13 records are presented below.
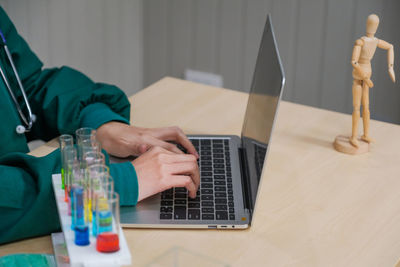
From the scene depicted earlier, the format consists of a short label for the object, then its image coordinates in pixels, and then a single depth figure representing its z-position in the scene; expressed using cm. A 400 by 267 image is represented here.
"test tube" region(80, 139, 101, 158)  153
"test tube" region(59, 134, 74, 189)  151
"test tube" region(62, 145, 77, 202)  147
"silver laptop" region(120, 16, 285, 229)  162
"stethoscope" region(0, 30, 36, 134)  188
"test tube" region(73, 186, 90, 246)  138
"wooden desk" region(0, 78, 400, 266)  157
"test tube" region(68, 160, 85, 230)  140
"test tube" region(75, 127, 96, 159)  155
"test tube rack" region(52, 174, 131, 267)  134
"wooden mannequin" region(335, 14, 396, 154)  185
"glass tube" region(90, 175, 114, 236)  137
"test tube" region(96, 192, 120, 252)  135
